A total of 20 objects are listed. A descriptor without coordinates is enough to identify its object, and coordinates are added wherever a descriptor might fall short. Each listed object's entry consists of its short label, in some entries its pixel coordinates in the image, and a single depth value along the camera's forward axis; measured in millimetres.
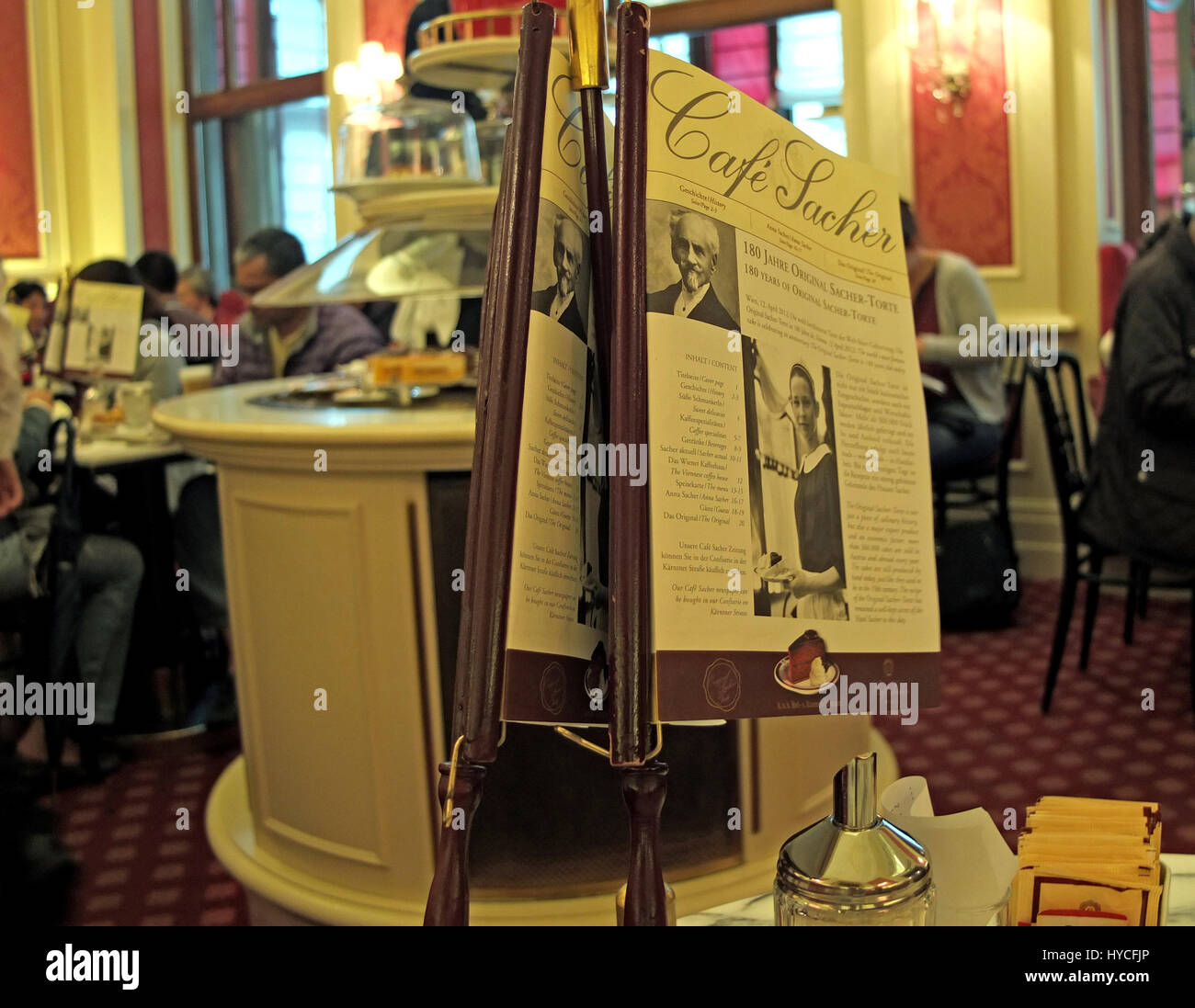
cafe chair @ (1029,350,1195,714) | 3258
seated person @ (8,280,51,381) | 5965
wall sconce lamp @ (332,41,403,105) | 6641
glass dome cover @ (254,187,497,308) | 2227
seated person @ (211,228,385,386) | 4004
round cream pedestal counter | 2068
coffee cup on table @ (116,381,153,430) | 3764
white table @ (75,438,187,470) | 3414
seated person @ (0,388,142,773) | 3221
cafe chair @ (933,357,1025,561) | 4320
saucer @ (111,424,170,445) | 3656
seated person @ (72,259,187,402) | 3992
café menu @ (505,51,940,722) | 622
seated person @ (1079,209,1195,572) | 2996
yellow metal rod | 670
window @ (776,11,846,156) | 7770
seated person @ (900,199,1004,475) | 4250
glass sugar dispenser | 613
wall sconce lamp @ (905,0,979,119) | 5059
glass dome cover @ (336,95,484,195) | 2459
